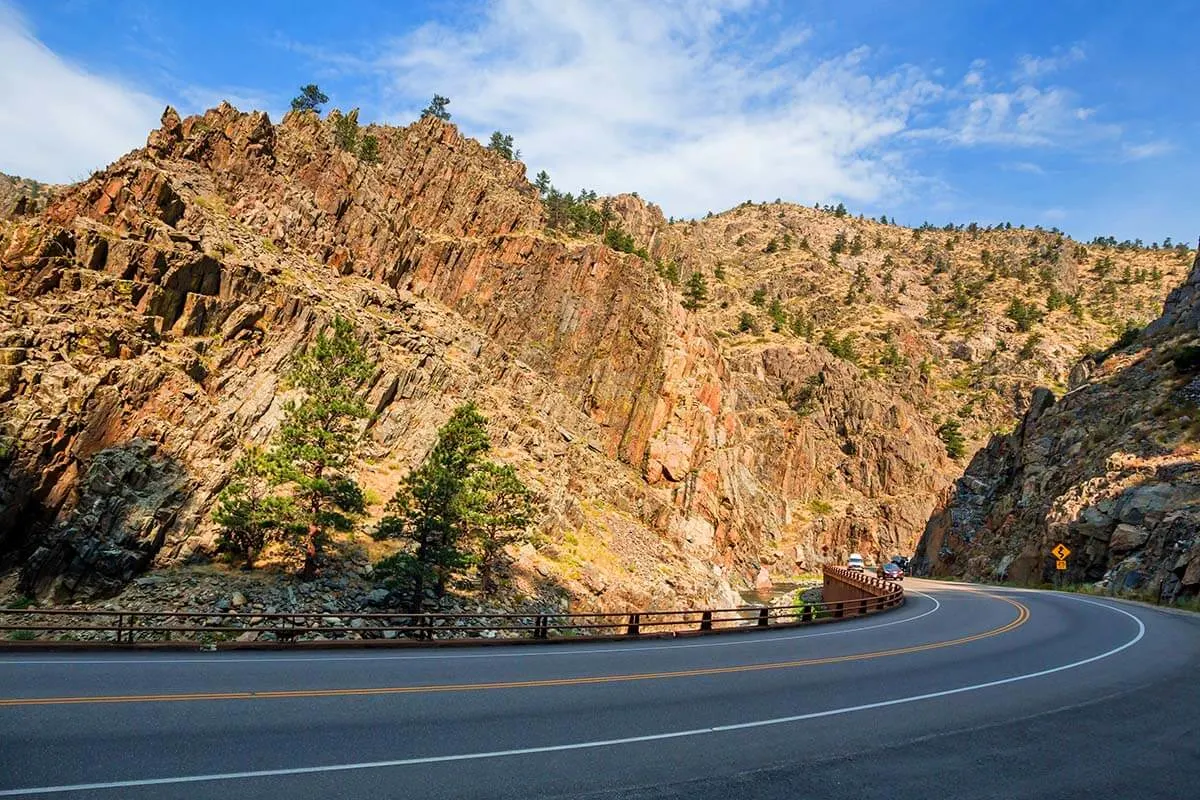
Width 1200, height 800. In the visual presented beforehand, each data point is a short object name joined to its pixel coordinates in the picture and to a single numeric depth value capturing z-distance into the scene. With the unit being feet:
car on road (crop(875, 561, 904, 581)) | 159.22
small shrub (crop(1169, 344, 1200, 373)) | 154.71
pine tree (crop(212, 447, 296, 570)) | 87.92
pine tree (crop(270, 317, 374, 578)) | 89.61
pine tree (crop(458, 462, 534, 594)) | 99.81
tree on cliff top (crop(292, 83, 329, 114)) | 251.80
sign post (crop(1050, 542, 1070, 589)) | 132.46
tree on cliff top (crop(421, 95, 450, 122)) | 275.12
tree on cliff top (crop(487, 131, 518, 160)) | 296.92
